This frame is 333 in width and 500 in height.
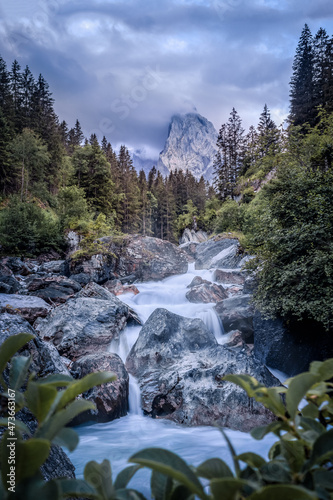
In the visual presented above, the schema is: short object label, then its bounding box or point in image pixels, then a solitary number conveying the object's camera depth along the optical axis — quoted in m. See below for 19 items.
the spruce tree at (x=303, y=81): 26.62
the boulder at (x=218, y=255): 17.14
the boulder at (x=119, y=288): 13.50
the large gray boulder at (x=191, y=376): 4.88
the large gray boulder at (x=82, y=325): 7.06
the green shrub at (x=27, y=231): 18.06
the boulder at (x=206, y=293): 12.26
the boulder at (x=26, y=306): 8.20
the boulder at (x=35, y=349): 3.29
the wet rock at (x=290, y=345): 6.38
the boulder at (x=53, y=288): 10.66
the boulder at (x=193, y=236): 42.21
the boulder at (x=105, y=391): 5.09
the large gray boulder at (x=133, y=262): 14.79
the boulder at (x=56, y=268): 15.27
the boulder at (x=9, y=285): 10.57
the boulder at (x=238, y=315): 9.02
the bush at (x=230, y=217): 24.38
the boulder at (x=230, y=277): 14.21
